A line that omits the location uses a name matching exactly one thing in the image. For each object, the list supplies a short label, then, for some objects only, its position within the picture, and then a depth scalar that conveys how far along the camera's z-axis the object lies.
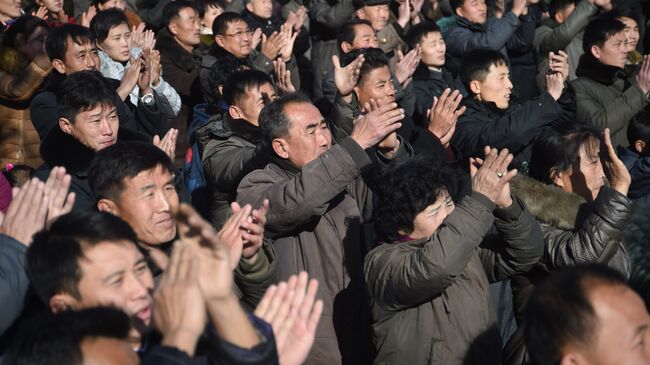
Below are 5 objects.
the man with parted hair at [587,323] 3.16
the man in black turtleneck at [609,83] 7.48
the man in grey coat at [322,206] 4.59
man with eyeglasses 8.53
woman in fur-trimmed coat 4.79
